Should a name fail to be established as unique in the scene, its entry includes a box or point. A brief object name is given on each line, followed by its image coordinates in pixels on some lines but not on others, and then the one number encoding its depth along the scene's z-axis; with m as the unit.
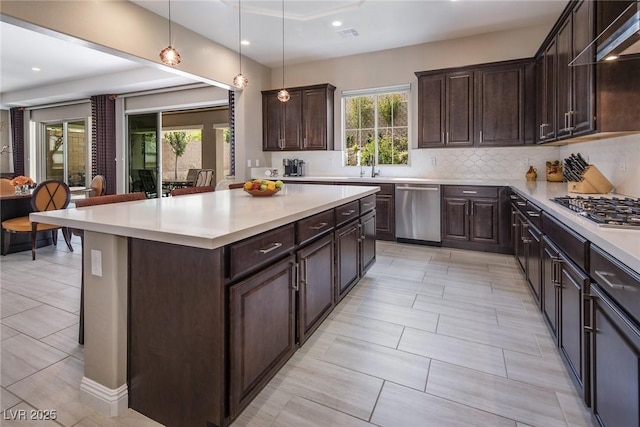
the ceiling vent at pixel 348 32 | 4.77
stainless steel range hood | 1.62
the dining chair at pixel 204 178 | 8.81
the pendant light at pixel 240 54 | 3.72
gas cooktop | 1.51
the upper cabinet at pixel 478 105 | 4.53
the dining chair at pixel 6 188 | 4.84
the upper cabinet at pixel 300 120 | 5.86
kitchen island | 1.44
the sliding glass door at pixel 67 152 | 9.02
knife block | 2.94
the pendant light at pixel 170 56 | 2.96
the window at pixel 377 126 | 5.68
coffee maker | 6.25
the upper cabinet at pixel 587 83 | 2.44
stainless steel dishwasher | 4.81
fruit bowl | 2.66
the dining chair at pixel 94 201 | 2.17
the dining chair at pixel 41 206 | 4.50
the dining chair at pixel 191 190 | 3.15
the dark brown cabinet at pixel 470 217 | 4.48
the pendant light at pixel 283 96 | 4.02
